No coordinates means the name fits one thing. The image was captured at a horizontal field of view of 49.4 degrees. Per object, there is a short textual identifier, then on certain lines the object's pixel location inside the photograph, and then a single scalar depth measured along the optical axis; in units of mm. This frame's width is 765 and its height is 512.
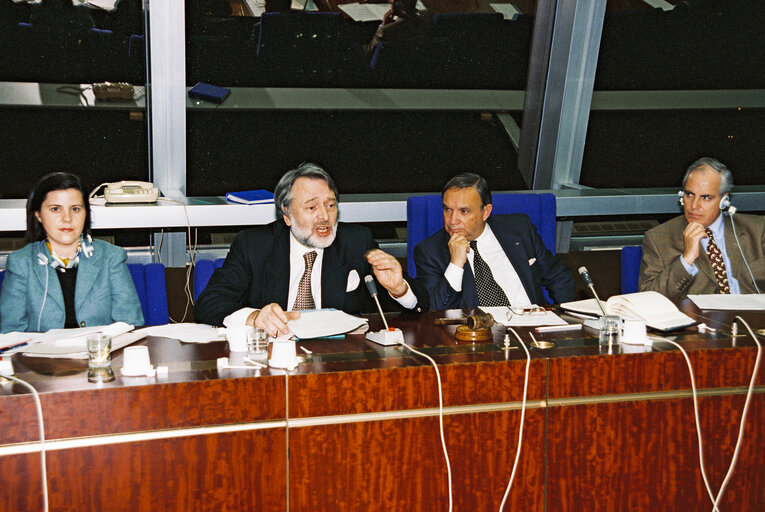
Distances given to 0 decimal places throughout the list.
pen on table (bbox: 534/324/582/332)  2406
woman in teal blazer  2789
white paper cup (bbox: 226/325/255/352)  2135
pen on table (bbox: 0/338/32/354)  2144
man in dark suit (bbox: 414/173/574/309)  3100
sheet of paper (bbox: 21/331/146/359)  2086
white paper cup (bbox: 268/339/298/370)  1970
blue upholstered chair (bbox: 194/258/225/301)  3000
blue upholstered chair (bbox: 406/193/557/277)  3412
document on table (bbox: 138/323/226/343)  2279
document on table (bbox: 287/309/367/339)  2277
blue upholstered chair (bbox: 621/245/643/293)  3498
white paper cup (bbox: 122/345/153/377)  1923
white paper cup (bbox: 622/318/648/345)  2236
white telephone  3604
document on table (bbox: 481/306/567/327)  2471
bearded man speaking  2812
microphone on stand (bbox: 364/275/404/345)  2219
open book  2408
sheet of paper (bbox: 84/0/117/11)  3998
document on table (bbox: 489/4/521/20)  4734
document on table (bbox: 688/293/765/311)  2699
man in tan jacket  3232
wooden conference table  1812
